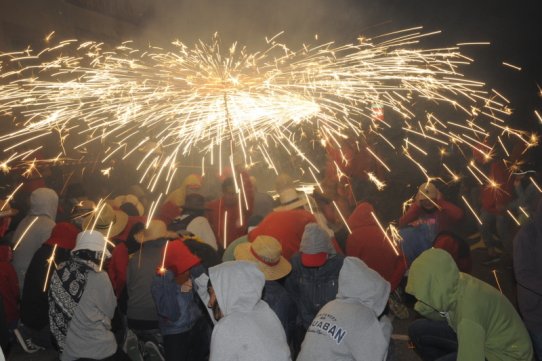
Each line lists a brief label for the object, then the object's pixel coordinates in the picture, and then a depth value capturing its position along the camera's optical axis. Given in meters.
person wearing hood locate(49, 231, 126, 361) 3.71
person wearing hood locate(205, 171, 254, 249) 5.75
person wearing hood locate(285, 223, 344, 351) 4.06
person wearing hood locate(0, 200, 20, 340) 4.70
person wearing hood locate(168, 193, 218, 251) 5.23
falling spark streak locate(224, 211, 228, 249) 5.74
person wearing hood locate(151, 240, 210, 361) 3.98
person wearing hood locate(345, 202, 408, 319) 4.84
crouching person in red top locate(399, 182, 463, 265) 5.52
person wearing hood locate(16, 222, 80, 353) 4.43
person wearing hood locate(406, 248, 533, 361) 3.05
